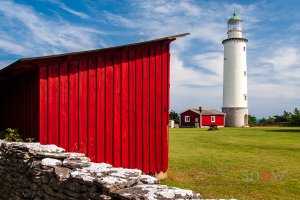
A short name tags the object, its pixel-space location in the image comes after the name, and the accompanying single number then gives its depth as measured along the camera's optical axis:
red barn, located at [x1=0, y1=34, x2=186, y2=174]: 9.68
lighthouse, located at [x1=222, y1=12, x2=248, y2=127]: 55.94
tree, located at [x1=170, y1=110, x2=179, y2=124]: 70.80
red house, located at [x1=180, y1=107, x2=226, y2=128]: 58.28
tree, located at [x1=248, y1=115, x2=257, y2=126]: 64.51
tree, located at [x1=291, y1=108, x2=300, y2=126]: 55.76
